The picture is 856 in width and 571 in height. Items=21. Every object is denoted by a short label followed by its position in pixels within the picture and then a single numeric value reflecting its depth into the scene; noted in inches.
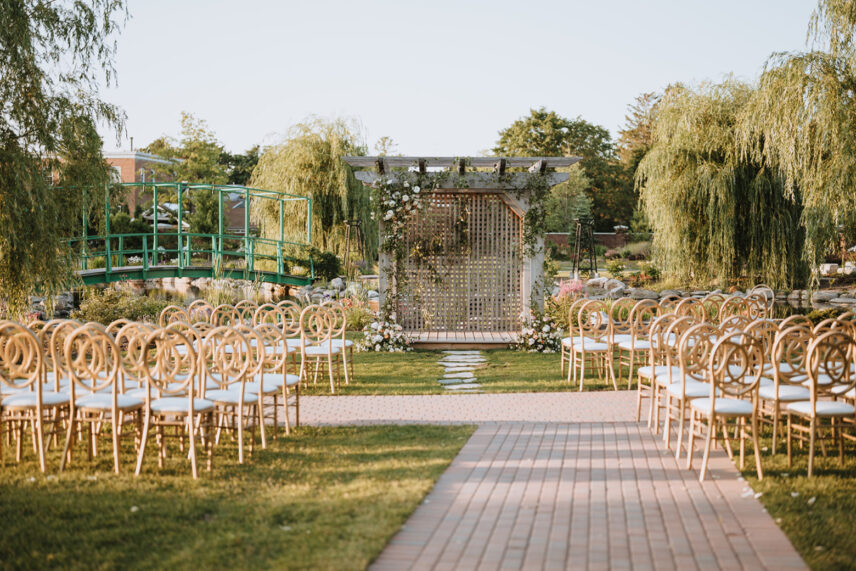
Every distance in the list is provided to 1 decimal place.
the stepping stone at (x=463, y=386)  376.5
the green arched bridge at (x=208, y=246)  758.5
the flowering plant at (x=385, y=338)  522.6
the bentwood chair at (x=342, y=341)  383.6
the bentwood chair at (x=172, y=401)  214.8
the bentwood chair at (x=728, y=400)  212.5
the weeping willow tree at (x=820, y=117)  438.9
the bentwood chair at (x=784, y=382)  217.5
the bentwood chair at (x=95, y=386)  216.2
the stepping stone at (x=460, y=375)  415.0
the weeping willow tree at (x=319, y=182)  974.4
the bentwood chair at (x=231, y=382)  227.9
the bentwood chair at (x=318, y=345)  359.9
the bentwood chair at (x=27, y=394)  222.5
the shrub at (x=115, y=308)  549.6
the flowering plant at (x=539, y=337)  517.7
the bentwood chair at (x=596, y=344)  375.9
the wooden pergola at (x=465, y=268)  561.6
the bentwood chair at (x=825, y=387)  210.4
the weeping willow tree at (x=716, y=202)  690.2
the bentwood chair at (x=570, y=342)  383.2
